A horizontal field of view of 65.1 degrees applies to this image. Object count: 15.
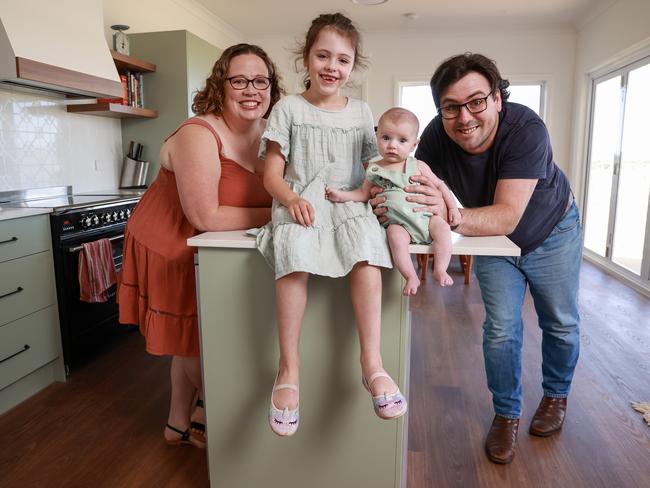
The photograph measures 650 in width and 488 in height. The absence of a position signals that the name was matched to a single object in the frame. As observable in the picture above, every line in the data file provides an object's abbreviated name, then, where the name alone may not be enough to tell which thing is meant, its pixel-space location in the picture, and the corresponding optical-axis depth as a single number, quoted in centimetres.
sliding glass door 437
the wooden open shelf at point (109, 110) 340
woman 153
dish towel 259
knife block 396
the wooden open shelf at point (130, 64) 351
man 162
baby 131
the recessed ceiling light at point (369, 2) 488
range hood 251
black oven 251
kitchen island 143
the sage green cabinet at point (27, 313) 223
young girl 130
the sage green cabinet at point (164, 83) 388
